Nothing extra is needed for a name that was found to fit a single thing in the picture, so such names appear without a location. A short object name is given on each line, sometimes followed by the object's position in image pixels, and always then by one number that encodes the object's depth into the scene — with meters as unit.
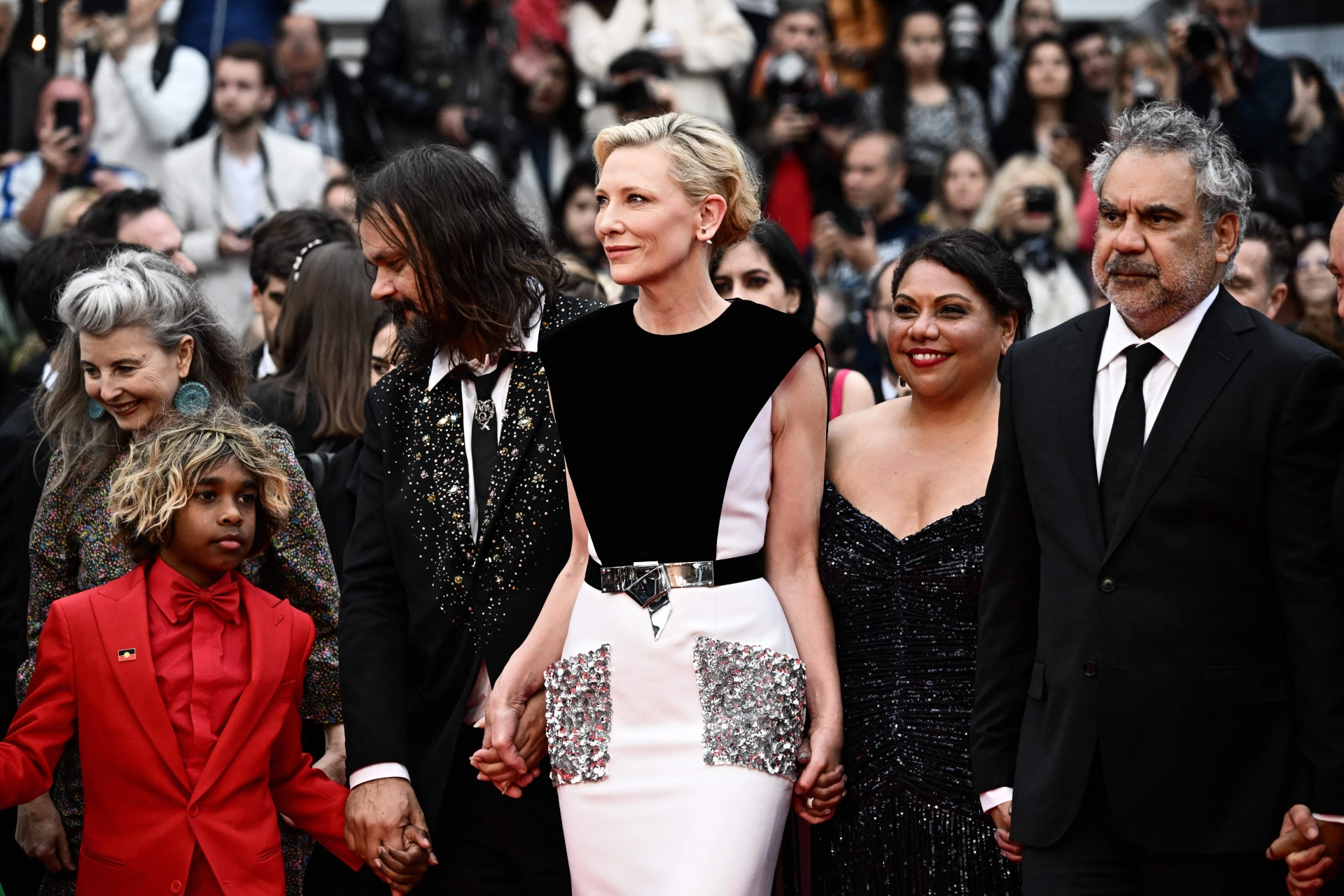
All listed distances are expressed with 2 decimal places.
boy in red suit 7.20
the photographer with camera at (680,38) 17.56
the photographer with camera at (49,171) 14.95
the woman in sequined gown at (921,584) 7.30
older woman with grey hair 8.01
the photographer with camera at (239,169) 15.52
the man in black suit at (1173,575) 5.98
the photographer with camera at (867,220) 15.50
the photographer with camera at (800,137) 17.05
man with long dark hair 7.17
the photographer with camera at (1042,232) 15.31
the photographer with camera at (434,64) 17.34
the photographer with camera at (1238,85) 16.14
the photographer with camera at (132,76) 16.12
